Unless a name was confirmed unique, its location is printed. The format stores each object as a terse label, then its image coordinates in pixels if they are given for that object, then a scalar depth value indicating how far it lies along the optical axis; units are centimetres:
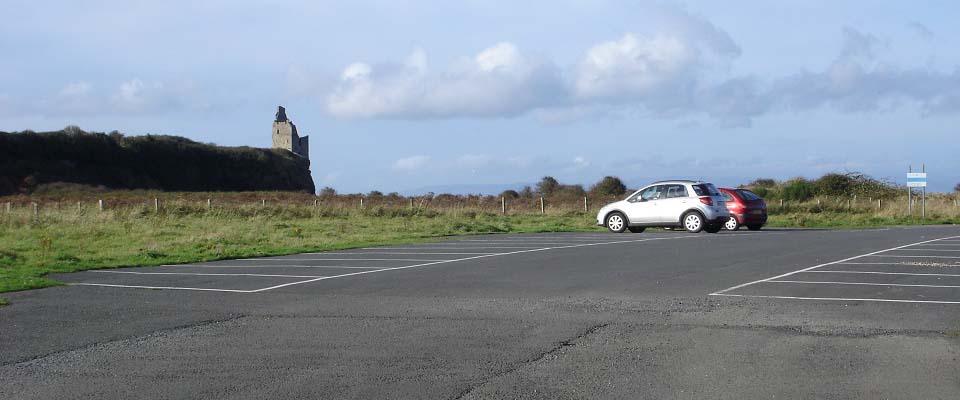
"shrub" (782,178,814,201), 6519
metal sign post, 4428
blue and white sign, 4430
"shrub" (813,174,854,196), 6718
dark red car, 2930
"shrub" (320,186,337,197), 7400
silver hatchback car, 2688
